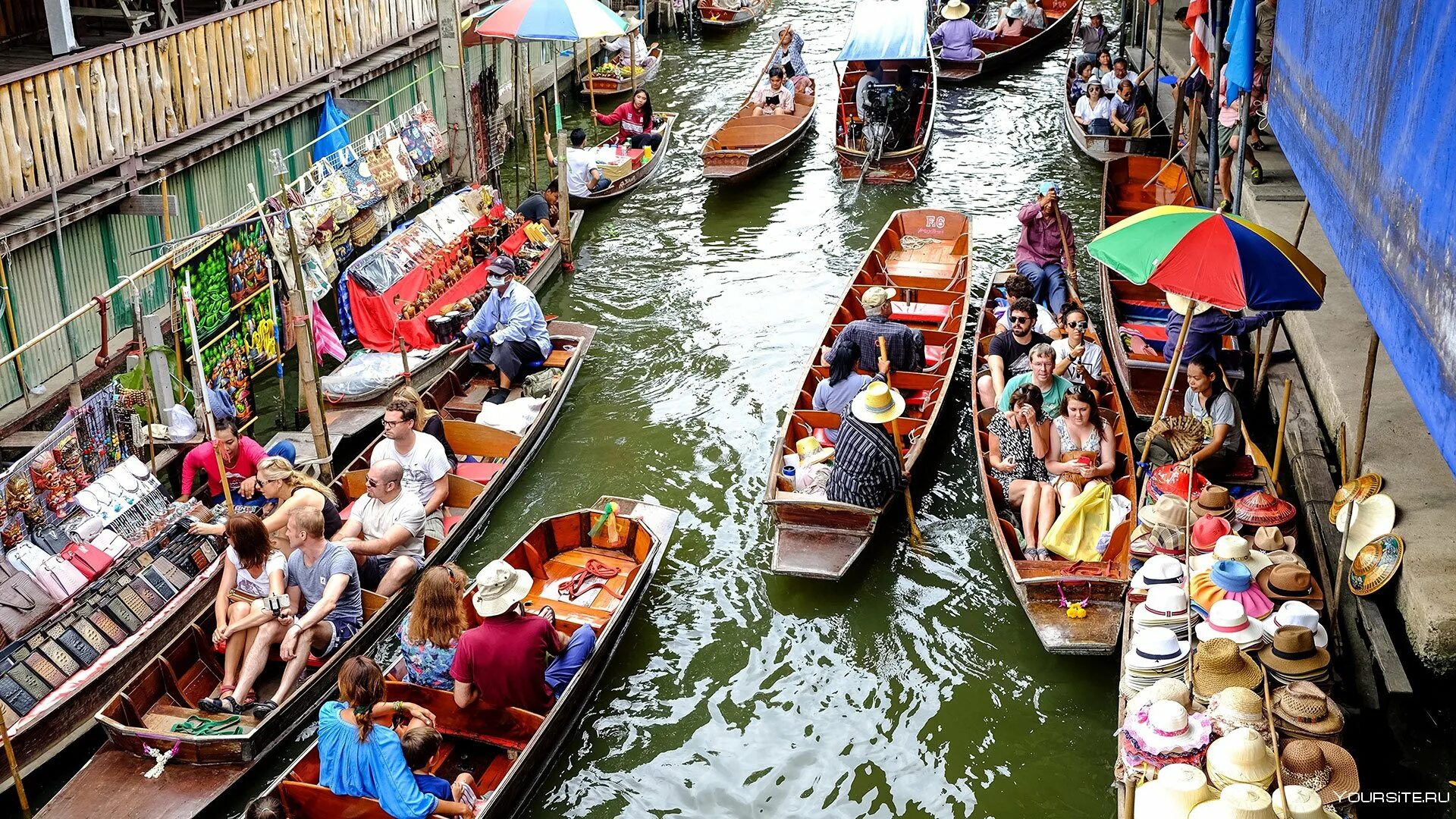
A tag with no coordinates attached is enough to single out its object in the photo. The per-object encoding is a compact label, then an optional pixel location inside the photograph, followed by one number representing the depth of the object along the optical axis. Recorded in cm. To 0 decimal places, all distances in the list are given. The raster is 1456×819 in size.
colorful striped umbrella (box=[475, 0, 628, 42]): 1446
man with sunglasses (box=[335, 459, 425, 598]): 874
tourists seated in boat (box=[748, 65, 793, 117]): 1986
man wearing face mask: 1184
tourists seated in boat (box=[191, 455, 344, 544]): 859
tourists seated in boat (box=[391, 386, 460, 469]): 1055
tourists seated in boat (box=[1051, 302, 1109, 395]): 1043
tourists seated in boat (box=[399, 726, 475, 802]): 665
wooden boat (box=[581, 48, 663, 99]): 2239
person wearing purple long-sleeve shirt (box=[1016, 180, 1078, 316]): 1262
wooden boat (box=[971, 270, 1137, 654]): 812
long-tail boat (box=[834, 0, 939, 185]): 1773
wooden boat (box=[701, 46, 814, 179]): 1741
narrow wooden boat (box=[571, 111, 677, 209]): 1720
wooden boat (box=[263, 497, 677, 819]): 695
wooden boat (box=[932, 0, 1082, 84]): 2247
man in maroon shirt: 736
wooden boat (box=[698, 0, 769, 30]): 2673
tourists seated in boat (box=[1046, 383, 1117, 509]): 922
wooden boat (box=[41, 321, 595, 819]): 707
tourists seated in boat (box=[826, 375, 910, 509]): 920
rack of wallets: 747
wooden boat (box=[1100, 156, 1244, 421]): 1105
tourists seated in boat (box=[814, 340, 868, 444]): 1029
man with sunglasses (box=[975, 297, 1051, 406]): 1056
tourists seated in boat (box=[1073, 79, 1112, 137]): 1789
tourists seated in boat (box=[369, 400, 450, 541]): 951
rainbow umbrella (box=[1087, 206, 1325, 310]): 844
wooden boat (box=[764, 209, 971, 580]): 912
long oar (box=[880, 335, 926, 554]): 956
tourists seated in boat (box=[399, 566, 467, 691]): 745
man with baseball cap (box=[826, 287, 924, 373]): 1095
